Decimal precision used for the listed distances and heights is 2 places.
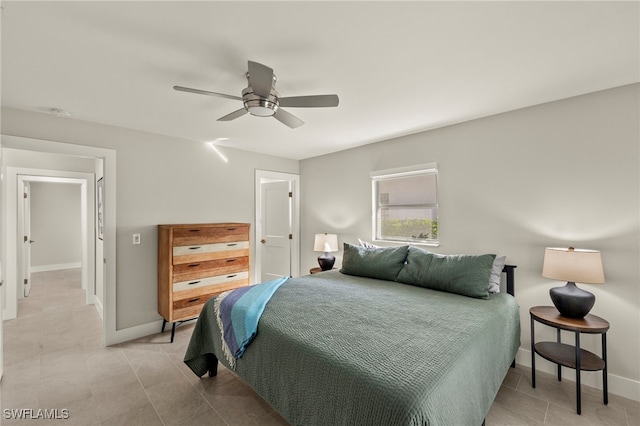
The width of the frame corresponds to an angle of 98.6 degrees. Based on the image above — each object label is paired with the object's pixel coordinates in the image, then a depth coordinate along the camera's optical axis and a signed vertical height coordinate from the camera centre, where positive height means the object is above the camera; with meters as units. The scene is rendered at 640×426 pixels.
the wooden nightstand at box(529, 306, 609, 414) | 2.01 -1.14
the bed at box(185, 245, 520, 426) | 1.21 -0.75
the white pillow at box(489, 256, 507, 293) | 2.46 -0.57
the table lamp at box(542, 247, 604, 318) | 2.04 -0.48
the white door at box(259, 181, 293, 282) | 4.93 -0.33
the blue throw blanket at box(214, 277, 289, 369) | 1.88 -0.76
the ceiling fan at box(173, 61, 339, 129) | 1.69 +0.78
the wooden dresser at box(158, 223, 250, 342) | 3.16 -0.64
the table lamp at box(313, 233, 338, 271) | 4.04 -0.51
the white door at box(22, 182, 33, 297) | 4.46 -0.48
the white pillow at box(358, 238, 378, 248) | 3.63 -0.43
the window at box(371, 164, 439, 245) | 3.47 +0.11
